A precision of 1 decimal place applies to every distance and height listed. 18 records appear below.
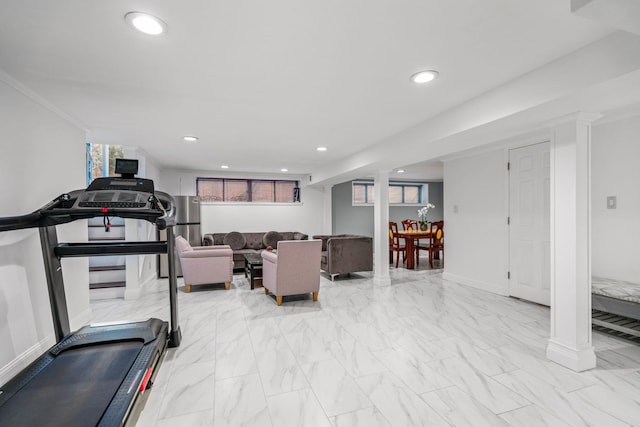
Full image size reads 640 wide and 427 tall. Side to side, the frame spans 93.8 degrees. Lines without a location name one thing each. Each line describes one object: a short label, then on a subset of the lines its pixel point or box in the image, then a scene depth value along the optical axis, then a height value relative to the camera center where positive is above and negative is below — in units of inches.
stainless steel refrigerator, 227.5 -7.7
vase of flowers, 267.7 -13.1
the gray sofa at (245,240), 242.5 -25.5
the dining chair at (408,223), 283.5 -13.6
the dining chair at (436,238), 258.4 -26.2
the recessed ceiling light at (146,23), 58.7 +38.6
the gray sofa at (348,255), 213.6 -32.8
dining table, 253.1 -25.5
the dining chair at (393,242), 264.7 -30.3
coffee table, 192.5 -37.5
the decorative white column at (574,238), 90.4 -9.7
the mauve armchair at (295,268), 154.9 -30.6
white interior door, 154.5 -8.2
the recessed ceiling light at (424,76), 83.0 +37.7
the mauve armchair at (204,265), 182.4 -33.0
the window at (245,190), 282.4 +20.9
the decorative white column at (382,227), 199.2 -11.7
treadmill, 61.5 -39.2
